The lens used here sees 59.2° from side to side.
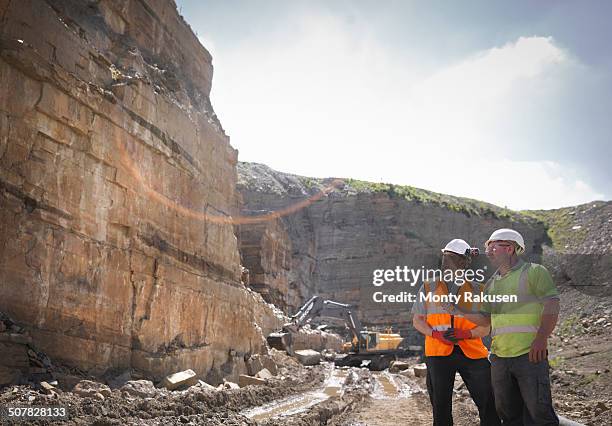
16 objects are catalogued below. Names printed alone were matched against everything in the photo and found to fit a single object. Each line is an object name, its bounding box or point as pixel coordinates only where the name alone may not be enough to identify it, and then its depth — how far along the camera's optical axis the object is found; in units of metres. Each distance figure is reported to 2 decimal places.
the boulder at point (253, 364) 14.58
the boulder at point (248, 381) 12.91
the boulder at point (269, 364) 15.65
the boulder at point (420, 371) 20.39
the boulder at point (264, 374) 14.44
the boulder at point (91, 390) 7.25
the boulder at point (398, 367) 23.91
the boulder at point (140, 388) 8.24
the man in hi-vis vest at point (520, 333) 3.77
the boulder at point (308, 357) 23.77
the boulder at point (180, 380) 9.63
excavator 24.31
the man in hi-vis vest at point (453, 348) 4.60
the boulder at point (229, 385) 11.42
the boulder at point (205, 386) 10.23
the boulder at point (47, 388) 6.78
